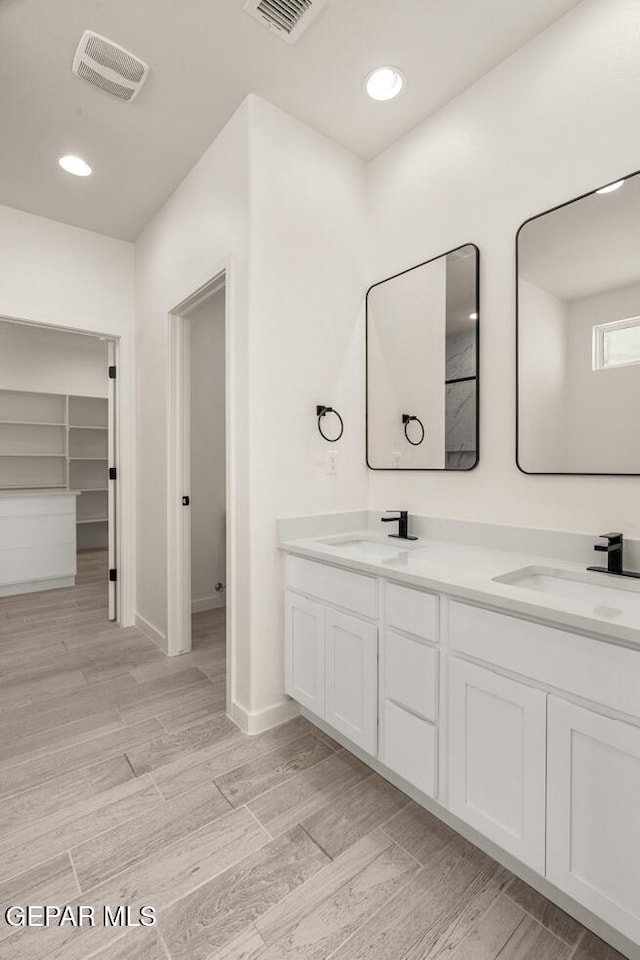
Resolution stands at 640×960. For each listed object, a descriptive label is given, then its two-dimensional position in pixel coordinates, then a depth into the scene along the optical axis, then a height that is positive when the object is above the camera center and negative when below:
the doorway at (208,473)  3.65 +0.01
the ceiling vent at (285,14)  1.60 +1.66
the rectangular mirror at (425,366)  1.97 +0.52
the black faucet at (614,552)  1.43 -0.25
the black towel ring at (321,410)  2.23 +0.31
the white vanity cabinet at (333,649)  1.68 -0.71
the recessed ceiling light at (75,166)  2.47 +1.71
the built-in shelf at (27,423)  4.93 +0.56
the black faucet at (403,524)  2.14 -0.24
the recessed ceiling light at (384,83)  1.89 +1.67
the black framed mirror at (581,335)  1.50 +0.49
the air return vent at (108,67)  1.78 +1.68
